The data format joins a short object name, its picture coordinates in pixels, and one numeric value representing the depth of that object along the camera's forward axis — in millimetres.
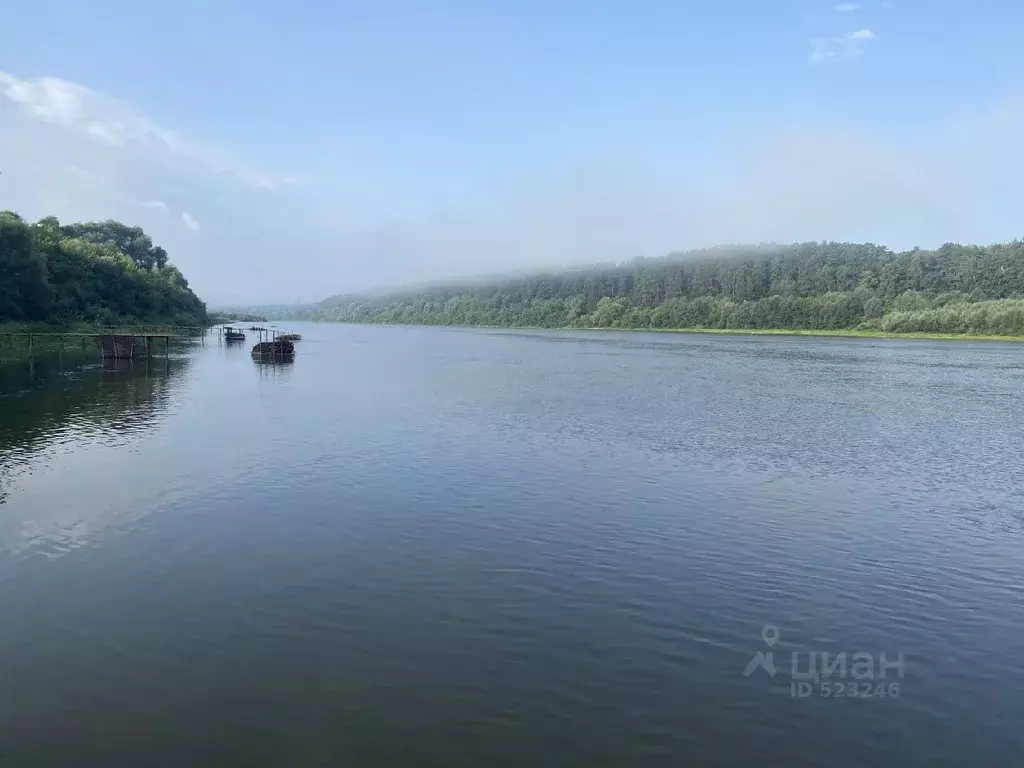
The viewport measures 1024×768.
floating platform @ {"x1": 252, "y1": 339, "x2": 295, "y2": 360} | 79500
